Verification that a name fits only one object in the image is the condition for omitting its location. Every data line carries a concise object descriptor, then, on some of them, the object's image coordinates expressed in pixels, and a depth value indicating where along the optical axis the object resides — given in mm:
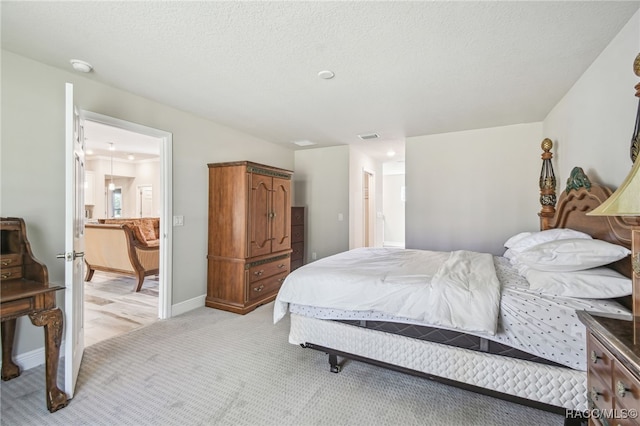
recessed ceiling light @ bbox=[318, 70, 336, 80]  2382
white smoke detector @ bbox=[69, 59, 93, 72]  2250
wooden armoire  3441
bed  1557
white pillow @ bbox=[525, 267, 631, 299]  1489
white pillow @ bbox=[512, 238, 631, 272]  1562
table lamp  932
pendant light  7971
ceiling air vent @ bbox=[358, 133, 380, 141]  4394
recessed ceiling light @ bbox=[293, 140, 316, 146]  4968
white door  1777
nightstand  847
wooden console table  1644
